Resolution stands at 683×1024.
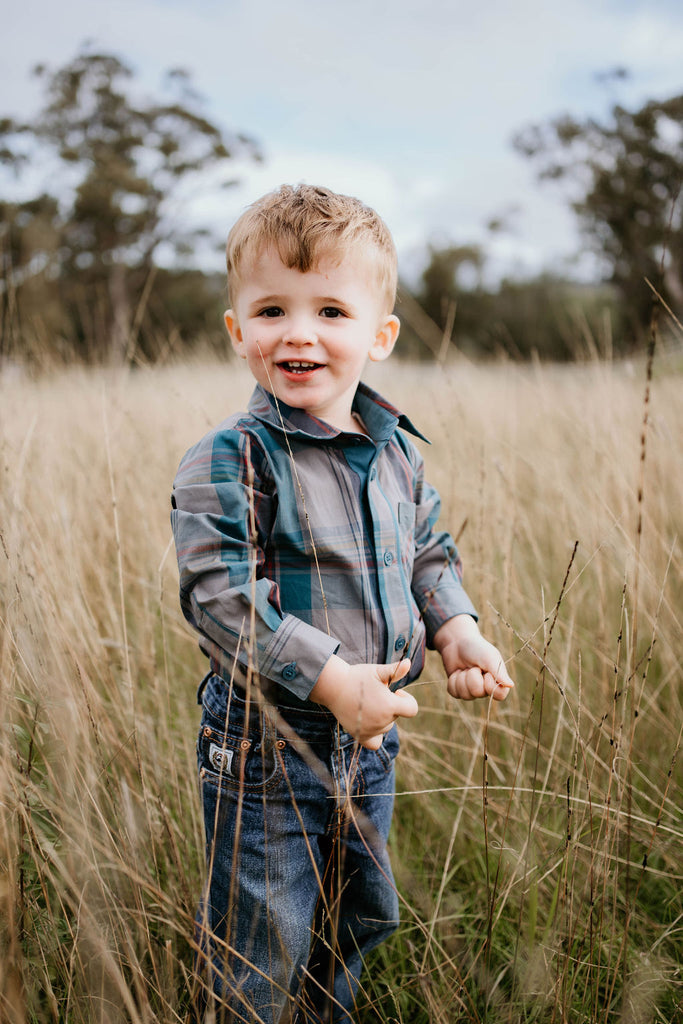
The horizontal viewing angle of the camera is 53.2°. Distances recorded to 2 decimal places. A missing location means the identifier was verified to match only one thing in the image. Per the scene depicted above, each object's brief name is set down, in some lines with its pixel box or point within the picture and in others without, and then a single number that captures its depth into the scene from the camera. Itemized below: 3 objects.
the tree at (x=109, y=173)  19.59
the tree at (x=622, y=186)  20.42
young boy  1.11
